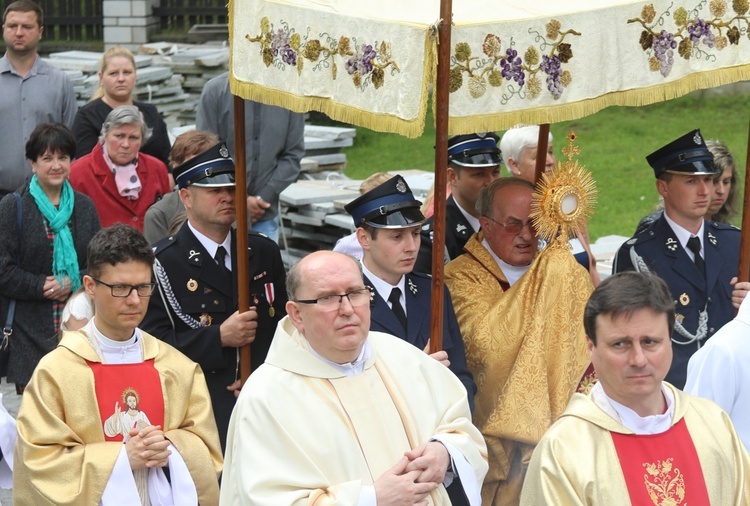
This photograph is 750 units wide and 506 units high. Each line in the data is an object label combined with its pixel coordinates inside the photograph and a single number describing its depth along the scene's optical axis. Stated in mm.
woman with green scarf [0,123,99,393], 12758
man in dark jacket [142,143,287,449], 10945
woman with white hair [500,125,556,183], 13359
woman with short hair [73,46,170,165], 15812
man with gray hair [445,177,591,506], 10633
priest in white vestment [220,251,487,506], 8000
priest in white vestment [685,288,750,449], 8922
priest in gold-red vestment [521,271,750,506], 7414
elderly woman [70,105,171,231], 13969
